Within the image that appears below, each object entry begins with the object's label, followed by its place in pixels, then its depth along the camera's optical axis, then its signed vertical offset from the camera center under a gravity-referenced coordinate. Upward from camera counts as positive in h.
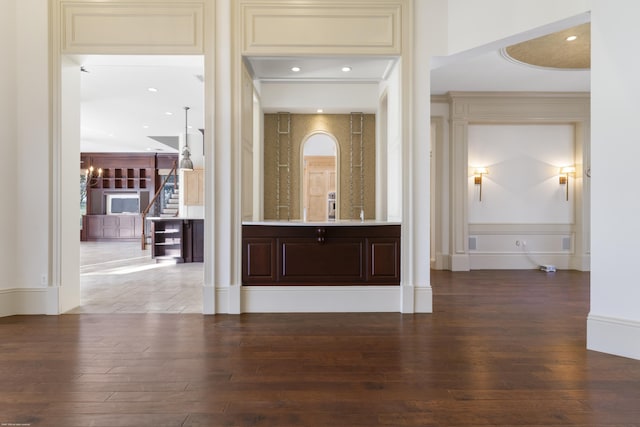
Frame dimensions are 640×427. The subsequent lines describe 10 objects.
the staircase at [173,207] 11.34 +0.15
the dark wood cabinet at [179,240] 8.07 -0.68
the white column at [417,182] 3.97 +0.34
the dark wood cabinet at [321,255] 4.05 -0.51
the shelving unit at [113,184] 14.00 +1.15
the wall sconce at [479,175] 7.03 +0.74
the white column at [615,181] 2.80 +0.25
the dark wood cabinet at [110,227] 13.95 -0.64
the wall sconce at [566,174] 6.94 +0.76
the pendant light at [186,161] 9.05 +1.33
